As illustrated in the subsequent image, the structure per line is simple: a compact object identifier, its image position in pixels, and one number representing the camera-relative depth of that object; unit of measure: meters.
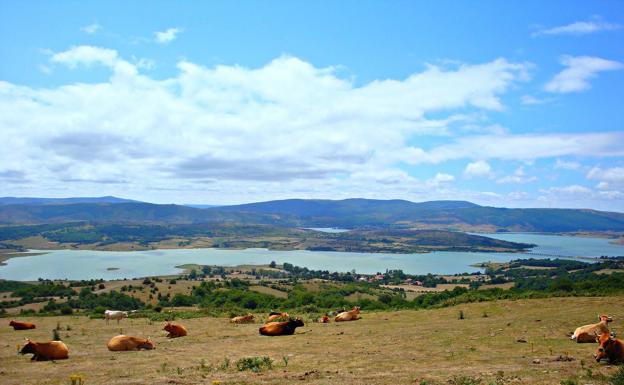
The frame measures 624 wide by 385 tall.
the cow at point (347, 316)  25.13
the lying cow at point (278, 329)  19.84
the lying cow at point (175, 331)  19.81
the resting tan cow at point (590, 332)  14.73
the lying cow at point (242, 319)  25.27
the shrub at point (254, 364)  12.48
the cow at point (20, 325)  22.55
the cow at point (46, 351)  14.47
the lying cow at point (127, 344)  16.30
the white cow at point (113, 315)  26.16
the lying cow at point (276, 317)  25.35
